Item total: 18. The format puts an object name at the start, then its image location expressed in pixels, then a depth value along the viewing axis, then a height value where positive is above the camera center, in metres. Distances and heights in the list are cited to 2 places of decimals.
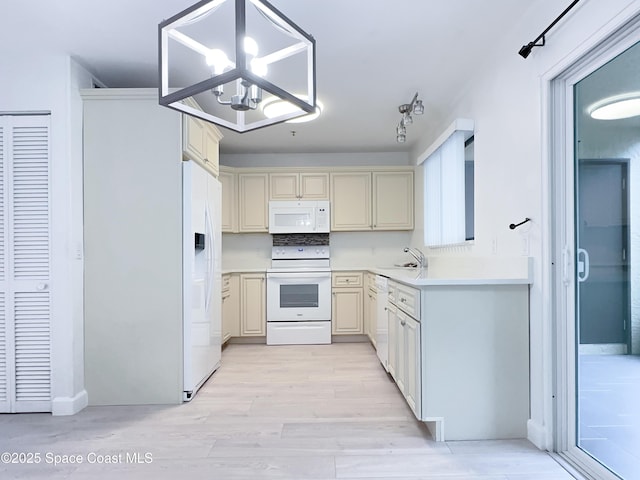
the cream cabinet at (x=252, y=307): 4.67 -0.78
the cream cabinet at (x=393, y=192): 4.98 +0.60
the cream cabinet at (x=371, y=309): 4.09 -0.75
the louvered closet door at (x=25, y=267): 2.64 -0.17
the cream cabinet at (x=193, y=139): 2.82 +0.76
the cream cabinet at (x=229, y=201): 4.88 +0.48
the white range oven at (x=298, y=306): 4.65 -0.78
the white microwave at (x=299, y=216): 4.94 +0.30
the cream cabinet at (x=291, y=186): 4.95 +0.68
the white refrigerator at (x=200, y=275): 2.79 -0.27
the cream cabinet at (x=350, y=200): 4.98 +0.50
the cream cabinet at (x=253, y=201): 4.94 +0.49
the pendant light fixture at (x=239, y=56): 1.06 +0.57
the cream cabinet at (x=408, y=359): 2.23 -0.74
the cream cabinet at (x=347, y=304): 4.74 -0.77
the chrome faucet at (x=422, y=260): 4.06 -0.22
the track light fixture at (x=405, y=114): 3.27 +1.05
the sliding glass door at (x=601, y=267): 1.65 -0.13
